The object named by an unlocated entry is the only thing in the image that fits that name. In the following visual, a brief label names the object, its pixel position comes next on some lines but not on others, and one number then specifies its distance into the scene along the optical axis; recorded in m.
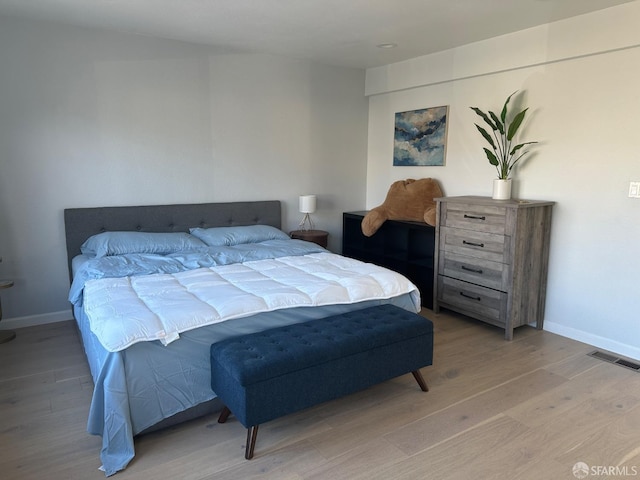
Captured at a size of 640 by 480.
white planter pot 3.39
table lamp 4.41
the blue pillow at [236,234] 3.69
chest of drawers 3.16
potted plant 3.36
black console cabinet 4.04
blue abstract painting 4.14
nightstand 4.34
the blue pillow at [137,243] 3.23
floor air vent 2.83
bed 1.93
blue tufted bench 1.89
